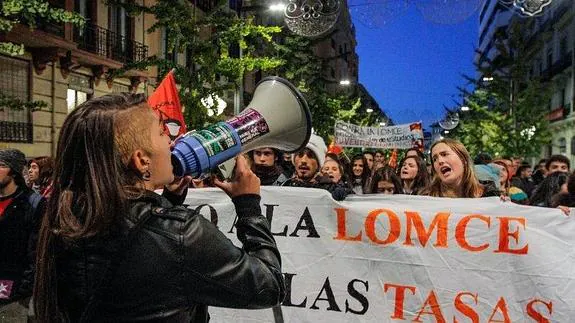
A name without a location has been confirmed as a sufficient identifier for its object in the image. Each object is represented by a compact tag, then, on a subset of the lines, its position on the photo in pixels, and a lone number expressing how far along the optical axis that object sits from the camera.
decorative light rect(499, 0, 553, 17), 7.12
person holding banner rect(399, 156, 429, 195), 5.84
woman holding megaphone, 1.38
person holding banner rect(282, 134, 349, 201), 5.04
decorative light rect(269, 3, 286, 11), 12.26
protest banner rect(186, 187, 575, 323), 3.06
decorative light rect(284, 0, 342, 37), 8.26
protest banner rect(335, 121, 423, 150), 11.54
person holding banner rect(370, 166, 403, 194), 5.69
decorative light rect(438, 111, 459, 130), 24.98
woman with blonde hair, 3.99
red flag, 4.60
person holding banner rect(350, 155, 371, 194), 7.82
